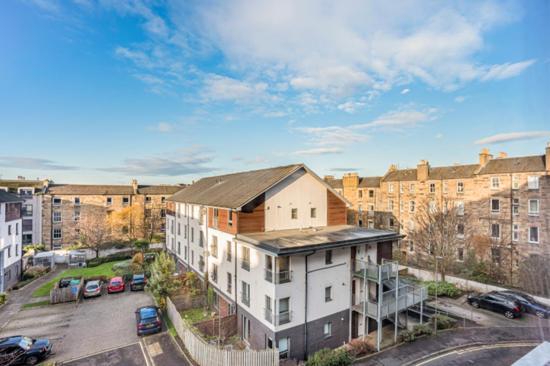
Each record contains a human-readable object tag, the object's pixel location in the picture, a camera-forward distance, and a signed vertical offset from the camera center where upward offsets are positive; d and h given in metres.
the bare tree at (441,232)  27.52 -4.80
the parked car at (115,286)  24.20 -8.72
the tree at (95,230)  36.22 -5.70
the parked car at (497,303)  19.05 -8.56
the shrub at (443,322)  17.58 -8.78
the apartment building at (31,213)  38.59 -3.53
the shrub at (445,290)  23.94 -9.09
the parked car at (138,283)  24.78 -8.72
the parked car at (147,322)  16.81 -8.39
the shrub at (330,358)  12.49 -7.98
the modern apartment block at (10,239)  24.67 -4.94
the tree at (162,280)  20.69 -7.11
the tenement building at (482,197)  26.25 -1.06
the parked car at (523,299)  18.33 -8.17
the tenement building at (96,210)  39.78 -3.33
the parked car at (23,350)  13.52 -8.28
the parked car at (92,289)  23.12 -8.64
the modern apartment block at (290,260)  14.34 -4.39
